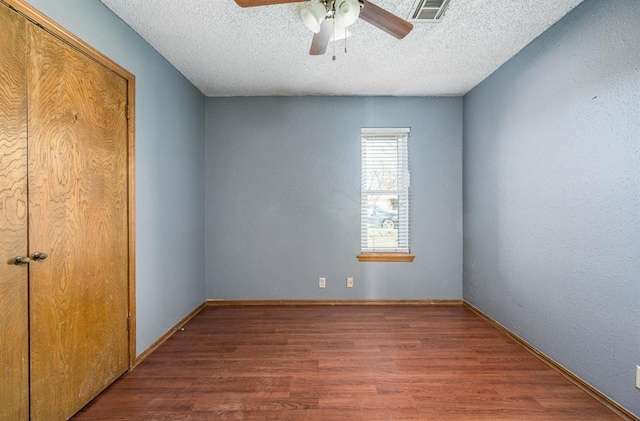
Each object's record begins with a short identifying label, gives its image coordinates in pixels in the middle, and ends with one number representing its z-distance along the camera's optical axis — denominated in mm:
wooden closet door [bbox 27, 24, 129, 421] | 1570
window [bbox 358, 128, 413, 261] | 3795
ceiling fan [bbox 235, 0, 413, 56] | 1672
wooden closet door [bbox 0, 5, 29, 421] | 1395
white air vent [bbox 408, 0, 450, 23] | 1989
